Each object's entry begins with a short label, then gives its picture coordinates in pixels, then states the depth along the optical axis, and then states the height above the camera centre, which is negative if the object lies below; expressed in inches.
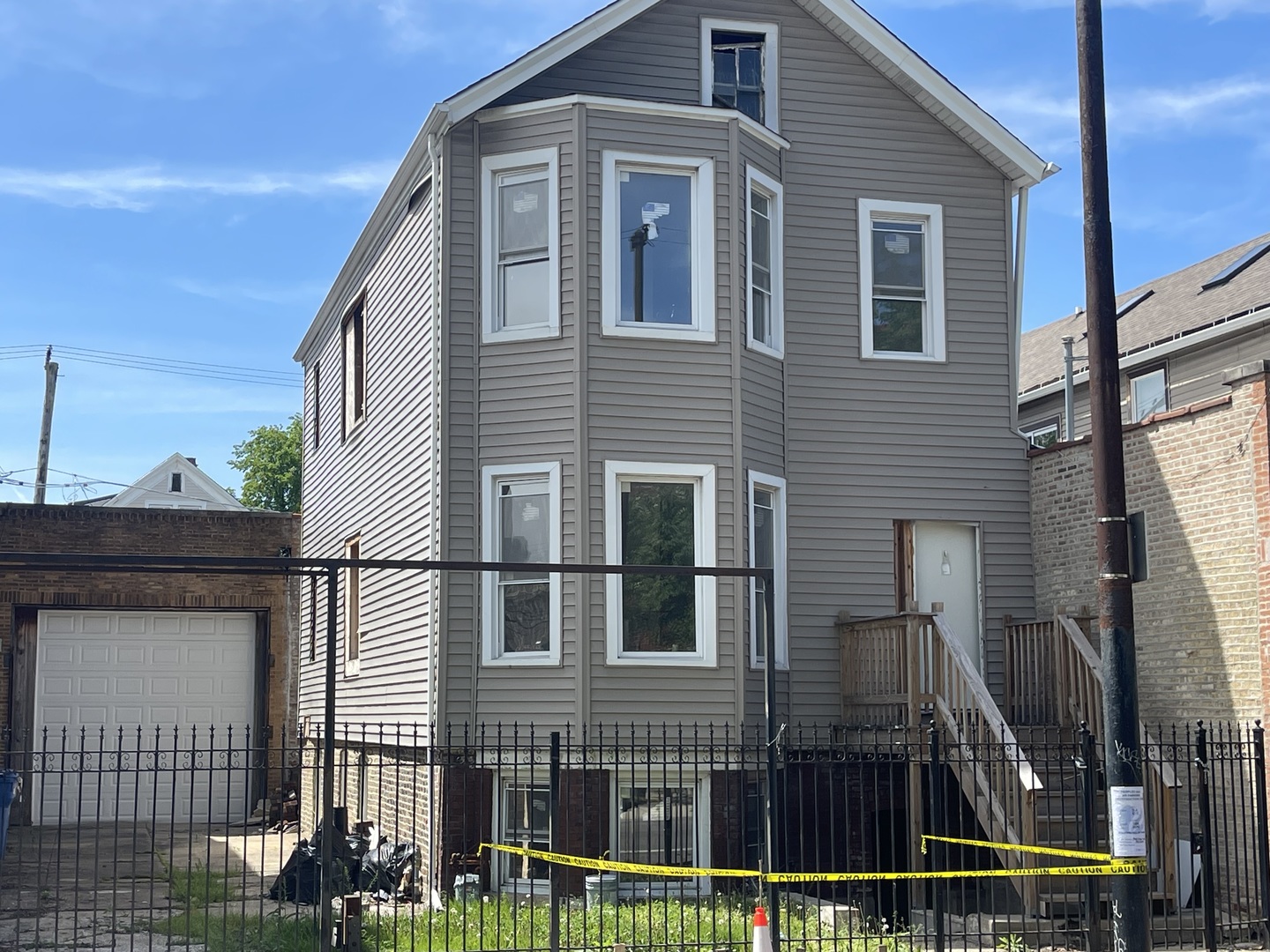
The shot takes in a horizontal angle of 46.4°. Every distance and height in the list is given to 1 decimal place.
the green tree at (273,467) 2603.3 +370.8
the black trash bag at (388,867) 573.9 -74.4
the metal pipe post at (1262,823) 453.7 -46.5
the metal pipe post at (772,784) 411.2 -30.3
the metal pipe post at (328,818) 386.0 -35.8
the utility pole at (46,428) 1772.9 +302.6
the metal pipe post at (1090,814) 426.9 -40.3
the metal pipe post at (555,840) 401.4 -44.1
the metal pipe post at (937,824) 414.8 -41.9
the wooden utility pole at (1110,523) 362.9 +37.8
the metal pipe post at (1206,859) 433.4 -53.6
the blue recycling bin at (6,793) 614.9 -47.2
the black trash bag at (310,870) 538.3 -72.7
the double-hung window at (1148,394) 914.7 +174.0
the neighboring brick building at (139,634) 932.6 +29.1
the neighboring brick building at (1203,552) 535.8 +46.2
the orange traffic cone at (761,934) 377.1 -65.7
